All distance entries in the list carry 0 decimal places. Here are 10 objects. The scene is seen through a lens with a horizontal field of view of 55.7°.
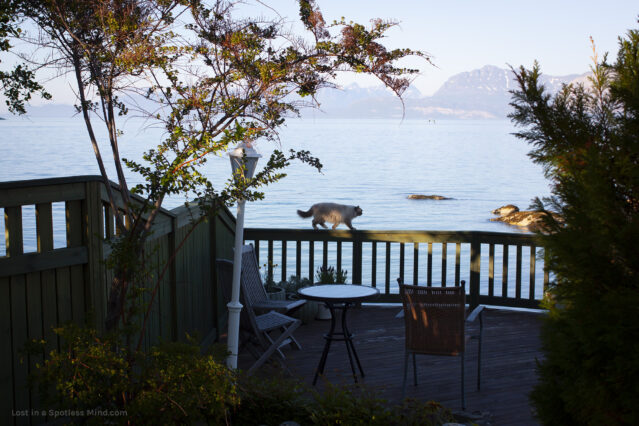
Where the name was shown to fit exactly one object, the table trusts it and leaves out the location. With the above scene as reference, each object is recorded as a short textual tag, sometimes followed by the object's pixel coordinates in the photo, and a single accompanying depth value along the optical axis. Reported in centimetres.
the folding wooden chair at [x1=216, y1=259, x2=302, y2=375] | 481
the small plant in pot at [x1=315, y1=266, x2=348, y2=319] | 678
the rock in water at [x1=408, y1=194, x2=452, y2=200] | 3406
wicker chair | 410
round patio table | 471
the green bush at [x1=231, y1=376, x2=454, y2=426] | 316
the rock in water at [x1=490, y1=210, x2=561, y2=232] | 2211
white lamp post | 392
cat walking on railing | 1008
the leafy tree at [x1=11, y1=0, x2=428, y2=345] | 320
